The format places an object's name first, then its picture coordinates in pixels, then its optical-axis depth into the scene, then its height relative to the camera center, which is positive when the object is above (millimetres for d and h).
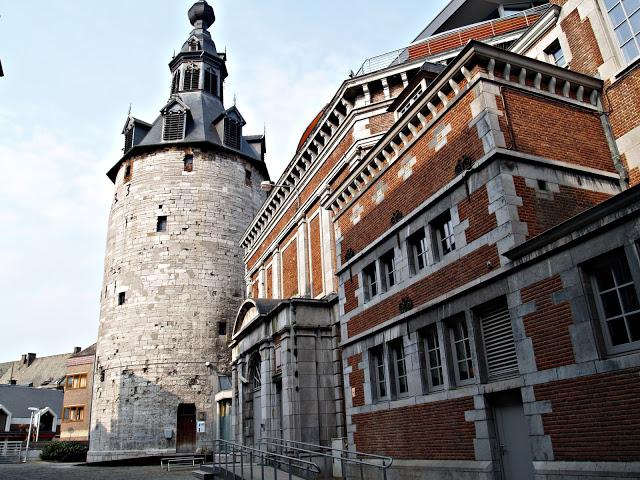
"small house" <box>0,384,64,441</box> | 50281 +2636
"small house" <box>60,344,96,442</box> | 39219 +2768
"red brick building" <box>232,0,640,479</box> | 6945 +2223
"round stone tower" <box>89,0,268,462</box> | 29188 +8605
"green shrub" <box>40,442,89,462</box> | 32312 -980
